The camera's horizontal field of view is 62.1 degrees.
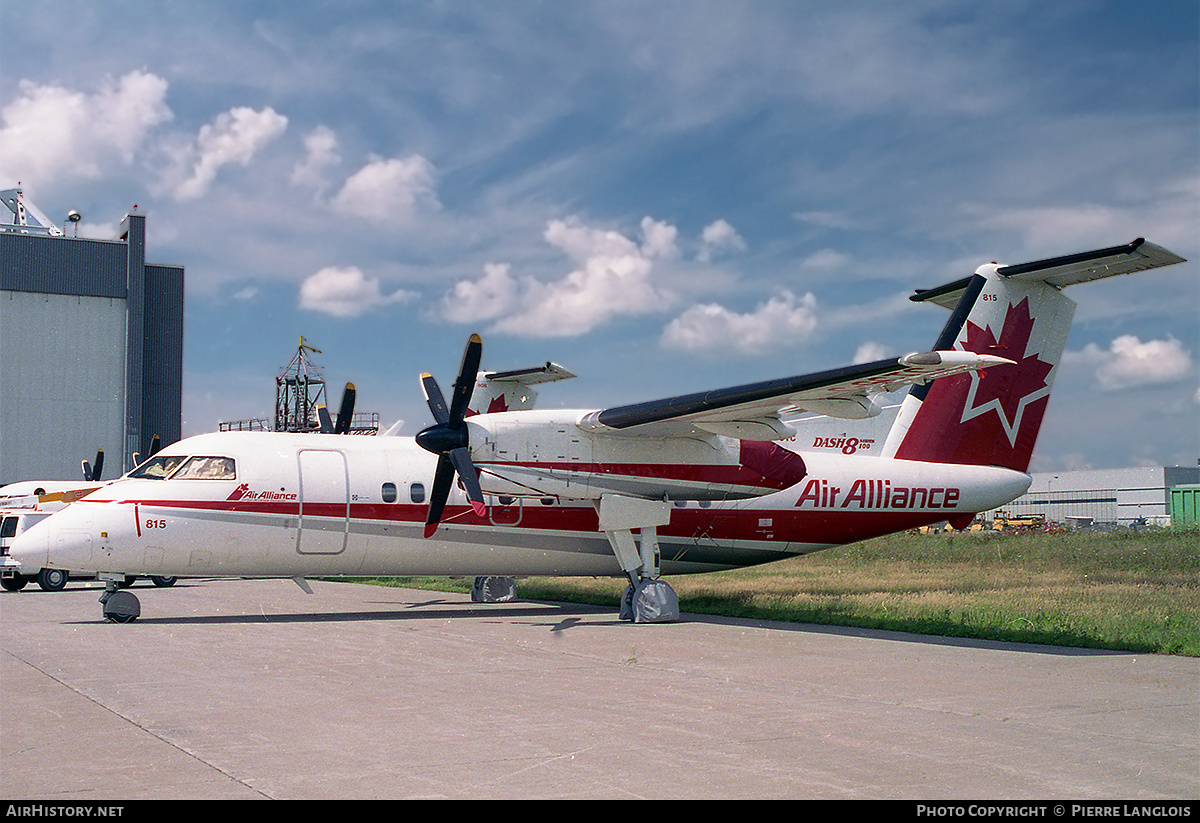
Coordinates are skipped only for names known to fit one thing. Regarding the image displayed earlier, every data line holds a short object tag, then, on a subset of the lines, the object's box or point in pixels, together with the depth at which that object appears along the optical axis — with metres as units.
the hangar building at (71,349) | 56.72
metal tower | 69.62
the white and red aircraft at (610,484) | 16.66
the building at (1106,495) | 105.88
